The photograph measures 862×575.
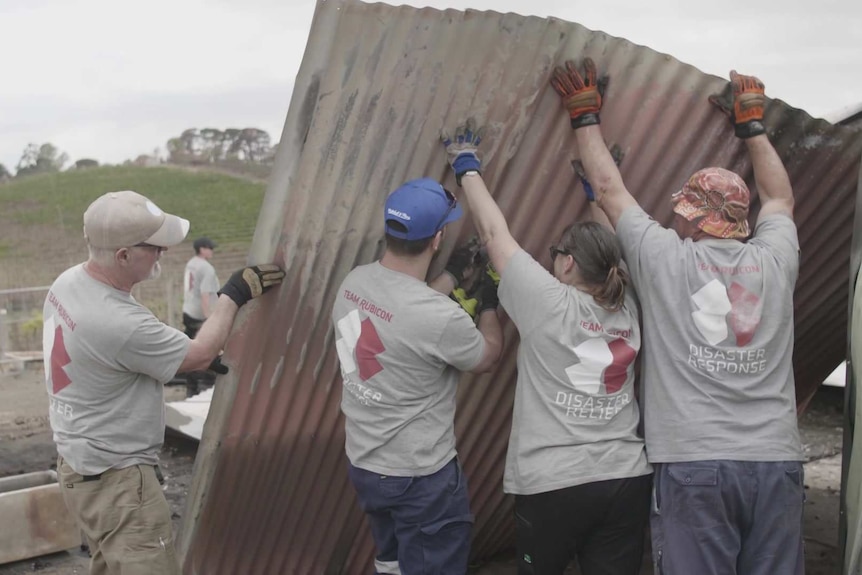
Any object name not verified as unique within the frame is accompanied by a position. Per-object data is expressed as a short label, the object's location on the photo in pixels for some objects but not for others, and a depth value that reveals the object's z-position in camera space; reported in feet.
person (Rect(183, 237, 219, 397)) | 34.86
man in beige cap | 11.34
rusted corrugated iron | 11.83
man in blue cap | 10.97
